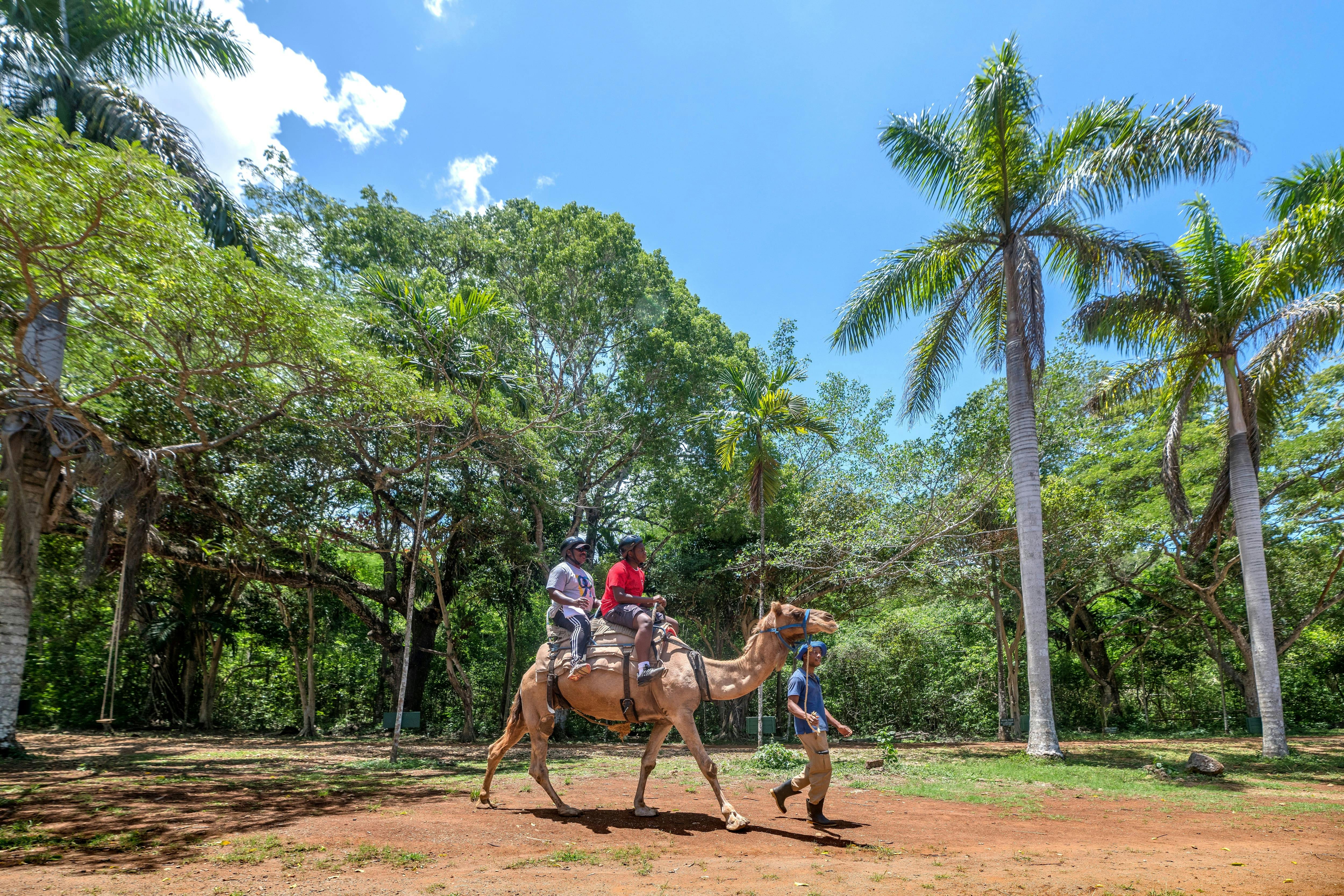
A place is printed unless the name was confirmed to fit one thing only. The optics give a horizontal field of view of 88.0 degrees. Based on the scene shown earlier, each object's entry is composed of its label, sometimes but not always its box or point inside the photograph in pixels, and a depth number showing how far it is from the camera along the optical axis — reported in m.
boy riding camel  6.67
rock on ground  11.12
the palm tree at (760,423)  16.36
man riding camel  6.79
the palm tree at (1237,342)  13.48
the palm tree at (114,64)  12.02
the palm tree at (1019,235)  12.98
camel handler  6.30
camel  6.52
